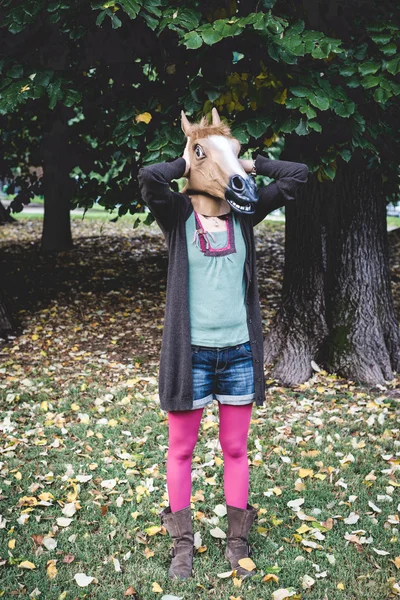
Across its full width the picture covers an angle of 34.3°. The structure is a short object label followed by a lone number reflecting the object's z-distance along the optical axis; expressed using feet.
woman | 10.18
